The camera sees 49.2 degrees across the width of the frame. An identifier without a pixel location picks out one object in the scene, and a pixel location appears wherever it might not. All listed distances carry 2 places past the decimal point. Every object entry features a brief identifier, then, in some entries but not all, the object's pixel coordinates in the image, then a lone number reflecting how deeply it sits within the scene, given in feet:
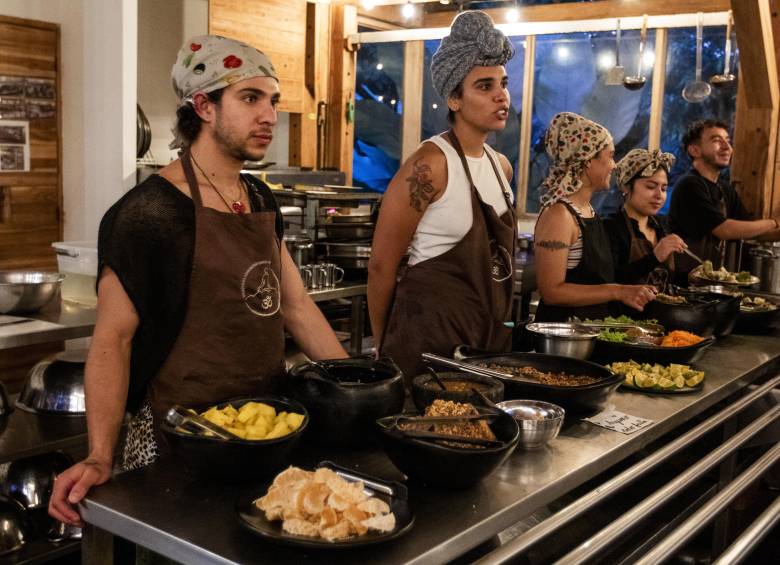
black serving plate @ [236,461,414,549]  4.40
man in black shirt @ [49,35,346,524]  6.50
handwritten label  7.02
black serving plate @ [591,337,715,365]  9.11
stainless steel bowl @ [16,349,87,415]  11.61
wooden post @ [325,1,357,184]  29.09
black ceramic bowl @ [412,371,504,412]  6.30
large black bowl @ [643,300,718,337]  10.72
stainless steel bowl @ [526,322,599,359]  8.68
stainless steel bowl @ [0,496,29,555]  10.82
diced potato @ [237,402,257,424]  5.60
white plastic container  13.89
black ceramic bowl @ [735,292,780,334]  11.93
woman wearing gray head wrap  9.23
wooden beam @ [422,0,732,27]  26.73
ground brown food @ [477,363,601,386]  7.36
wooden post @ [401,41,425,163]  32.60
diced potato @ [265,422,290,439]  5.40
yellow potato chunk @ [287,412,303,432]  5.54
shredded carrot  9.46
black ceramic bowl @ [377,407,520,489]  5.17
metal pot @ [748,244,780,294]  18.45
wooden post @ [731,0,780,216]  18.21
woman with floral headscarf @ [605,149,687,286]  12.98
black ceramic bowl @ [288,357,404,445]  5.90
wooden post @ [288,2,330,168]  27.71
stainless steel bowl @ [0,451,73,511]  11.61
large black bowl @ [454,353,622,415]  6.95
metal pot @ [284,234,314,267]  16.43
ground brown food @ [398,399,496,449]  5.58
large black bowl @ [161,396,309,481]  5.11
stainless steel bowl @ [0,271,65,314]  12.05
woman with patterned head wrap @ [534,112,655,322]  11.03
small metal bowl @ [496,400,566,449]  6.23
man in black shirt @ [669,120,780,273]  17.51
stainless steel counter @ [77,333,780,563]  4.61
